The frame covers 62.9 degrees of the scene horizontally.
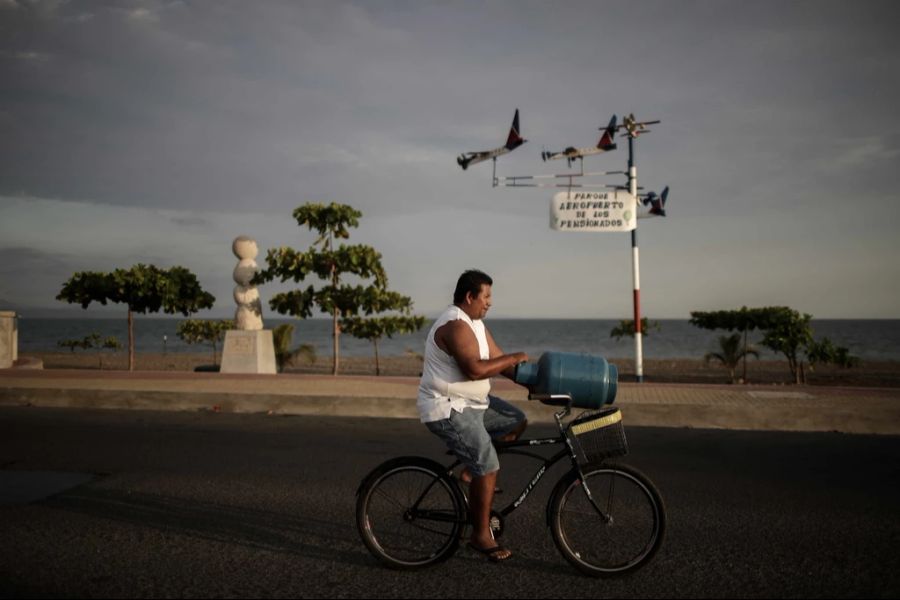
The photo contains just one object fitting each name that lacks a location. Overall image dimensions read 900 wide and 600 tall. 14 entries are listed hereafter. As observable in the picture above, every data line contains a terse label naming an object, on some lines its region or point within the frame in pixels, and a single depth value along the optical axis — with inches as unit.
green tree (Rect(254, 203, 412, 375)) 817.5
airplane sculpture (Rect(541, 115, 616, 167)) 641.0
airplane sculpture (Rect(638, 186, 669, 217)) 634.2
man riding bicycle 164.1
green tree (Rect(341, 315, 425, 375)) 954.7
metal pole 600.4
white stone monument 693.3
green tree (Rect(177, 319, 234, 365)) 1542.8
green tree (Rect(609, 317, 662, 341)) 1215.1
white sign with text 613.6
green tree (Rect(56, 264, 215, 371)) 917.8
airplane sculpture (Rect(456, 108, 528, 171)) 658.8
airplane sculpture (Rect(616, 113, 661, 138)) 619.8
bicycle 165.8
